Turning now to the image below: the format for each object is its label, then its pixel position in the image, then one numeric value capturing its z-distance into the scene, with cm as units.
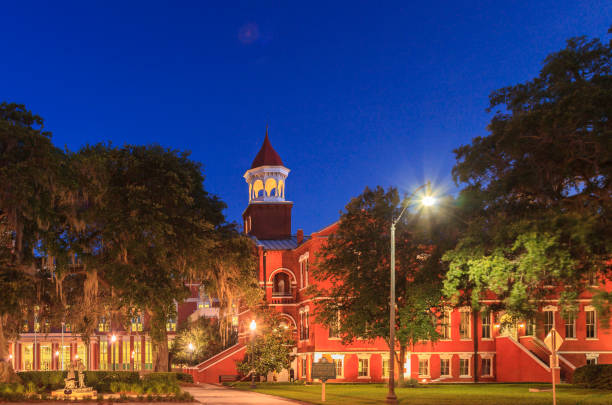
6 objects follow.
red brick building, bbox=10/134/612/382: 5619
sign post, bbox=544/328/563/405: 2228
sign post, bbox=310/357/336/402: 3020
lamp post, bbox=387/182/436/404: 2818
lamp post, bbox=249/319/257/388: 4822
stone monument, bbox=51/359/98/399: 3100
